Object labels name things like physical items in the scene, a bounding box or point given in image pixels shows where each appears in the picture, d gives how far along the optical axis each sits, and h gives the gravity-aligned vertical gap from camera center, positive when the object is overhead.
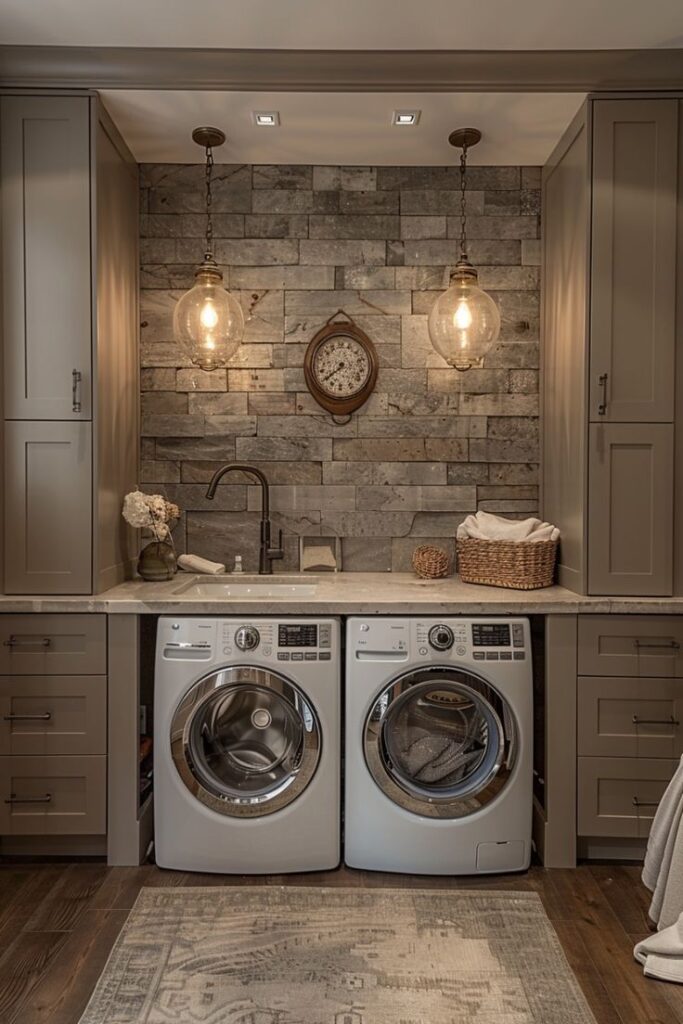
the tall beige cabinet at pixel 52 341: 2.81 +0.51
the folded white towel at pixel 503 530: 3.04 -0.14
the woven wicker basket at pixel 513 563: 2.97 -0.26
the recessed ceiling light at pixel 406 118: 2.93 +1.34
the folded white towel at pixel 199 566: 3.34 -0.30
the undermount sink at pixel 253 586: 3.20 -0.37
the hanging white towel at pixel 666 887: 2.16 -1.11
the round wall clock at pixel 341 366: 3.43 +0.53
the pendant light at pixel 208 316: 3.09 +0.66
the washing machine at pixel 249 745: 2.68 -0.83
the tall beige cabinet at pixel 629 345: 2.81 +0.51
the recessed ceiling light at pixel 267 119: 2.95 +1.35
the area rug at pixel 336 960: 1.99 -1.26
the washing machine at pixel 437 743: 2.69 -0.82
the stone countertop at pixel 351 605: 2.72 -0.37
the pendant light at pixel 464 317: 3.07 +0.66
